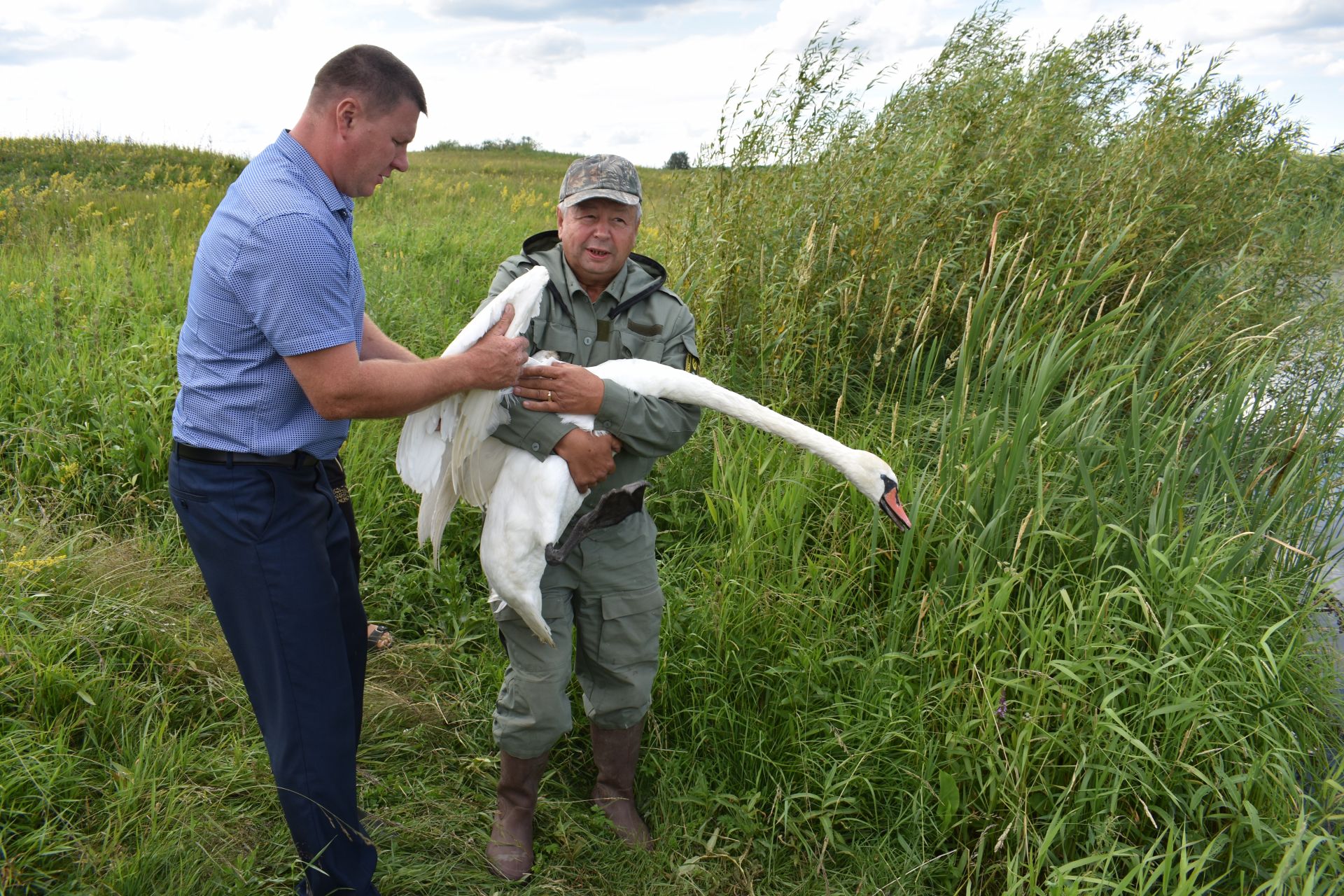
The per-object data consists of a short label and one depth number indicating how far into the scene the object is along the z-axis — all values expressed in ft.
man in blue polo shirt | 7.36
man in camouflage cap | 9.59
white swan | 8.95
